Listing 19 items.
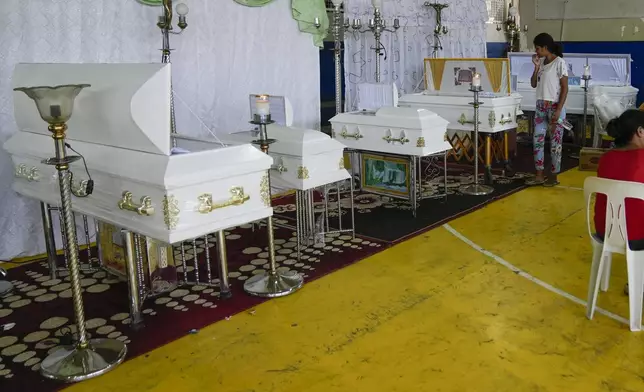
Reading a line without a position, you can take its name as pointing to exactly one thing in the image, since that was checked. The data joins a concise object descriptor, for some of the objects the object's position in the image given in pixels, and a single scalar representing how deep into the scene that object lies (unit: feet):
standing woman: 16.57
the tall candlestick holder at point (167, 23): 13.53
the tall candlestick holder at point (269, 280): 10.68
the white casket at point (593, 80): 21.62
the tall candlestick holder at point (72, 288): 7.72
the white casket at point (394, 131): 14.51
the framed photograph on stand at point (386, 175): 15.53
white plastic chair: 8.65
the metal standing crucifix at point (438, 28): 22.80
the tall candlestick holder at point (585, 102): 20.48
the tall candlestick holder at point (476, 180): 16.47
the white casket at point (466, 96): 17.85
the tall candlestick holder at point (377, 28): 19.45
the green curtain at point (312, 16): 17.99
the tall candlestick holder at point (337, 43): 16.87
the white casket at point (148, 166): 8.23
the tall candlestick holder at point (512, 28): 27.96
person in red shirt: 8.82
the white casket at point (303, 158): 11.77
